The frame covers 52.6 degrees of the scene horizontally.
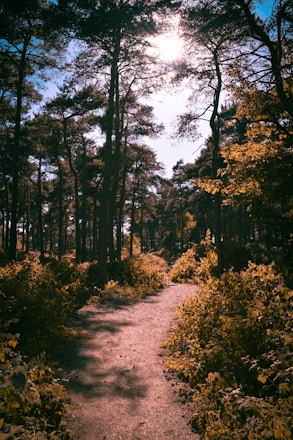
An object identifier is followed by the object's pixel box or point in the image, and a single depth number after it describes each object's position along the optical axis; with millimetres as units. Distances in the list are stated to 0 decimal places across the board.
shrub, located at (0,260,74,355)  5973
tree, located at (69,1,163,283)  11258
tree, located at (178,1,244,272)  9039
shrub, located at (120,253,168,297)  14504
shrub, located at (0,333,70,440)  2740
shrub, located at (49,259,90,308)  11823
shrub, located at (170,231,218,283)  16844
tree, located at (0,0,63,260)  12898
